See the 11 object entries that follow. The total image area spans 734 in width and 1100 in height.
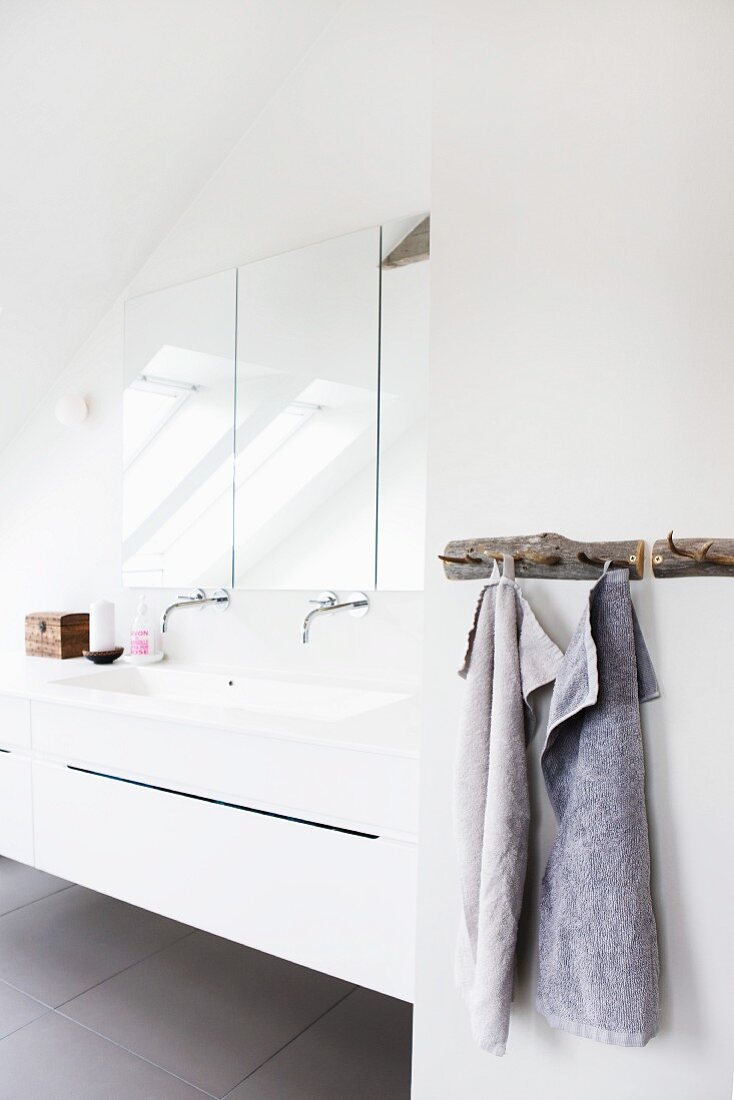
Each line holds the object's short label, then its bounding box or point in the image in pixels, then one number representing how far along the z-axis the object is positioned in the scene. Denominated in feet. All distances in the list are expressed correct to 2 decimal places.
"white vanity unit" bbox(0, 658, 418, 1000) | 4.92
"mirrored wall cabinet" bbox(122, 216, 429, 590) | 6.85
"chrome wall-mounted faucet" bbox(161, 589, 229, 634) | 7.92
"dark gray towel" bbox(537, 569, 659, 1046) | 3.62
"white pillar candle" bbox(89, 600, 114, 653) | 8.26
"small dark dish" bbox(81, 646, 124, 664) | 8.05
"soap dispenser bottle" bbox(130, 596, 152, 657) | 8.18
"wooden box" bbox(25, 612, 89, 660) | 8.44
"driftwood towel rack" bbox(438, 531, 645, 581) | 3.88
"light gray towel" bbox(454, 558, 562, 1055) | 3.95
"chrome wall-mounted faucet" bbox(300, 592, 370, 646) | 6.97
